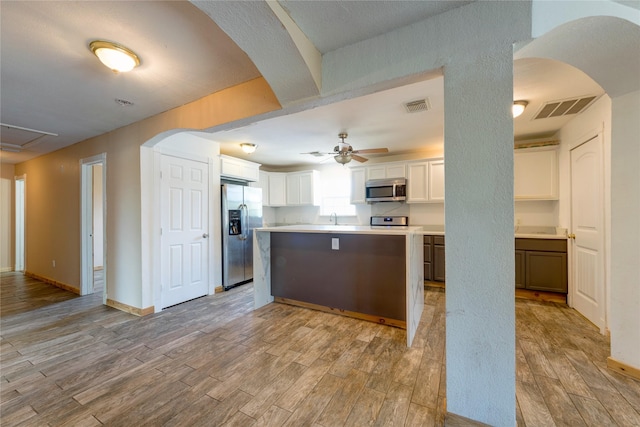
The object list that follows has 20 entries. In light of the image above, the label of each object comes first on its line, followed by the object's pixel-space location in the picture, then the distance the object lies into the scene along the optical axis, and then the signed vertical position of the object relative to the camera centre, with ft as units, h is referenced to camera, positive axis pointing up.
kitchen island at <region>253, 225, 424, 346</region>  8.95 -2.31
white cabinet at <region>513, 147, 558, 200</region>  12.12 +1.82
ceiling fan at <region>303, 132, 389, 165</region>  11.10 +2.69
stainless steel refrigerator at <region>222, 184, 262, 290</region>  13.79 -0.96
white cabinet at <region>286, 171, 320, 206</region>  18.44 +1.85
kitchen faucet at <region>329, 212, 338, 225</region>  18.57 -0.31
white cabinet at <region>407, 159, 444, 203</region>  14.70 +1.83
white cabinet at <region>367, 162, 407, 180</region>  15.58 +2.63
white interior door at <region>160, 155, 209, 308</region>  11.20 -0.70
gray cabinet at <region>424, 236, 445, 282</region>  13.91 -2.61
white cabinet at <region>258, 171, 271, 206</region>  18.48 +2.07
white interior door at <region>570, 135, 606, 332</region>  8.59 -0.75
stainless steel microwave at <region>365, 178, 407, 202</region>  15.29 +1.40
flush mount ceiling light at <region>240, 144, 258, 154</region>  13.72 +3.62
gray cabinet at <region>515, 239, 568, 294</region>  11.22 -2.46
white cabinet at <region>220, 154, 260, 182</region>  14.03 +2.66
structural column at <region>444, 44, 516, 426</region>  4.43 -0.46
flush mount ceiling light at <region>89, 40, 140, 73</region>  5.64 +3.67
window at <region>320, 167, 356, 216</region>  18.25 +1.45
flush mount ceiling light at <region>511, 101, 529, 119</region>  8.87 +3.69
